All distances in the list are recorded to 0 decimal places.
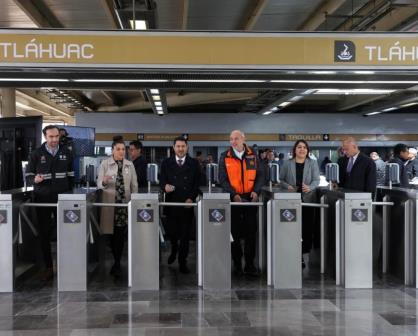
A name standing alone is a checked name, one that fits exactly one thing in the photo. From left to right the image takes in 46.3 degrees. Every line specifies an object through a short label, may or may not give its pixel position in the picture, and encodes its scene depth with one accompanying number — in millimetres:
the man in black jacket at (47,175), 4844
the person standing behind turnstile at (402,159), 6297
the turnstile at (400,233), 4742
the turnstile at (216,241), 4586
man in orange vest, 4980
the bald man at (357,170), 5078
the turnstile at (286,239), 4648
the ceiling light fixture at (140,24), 5570
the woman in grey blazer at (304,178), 5342
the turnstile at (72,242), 4527
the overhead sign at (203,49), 4074
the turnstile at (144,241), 4598
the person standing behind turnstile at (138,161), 6266
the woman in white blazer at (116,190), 5020
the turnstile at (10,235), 4473
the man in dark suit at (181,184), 5137
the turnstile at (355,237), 4648
